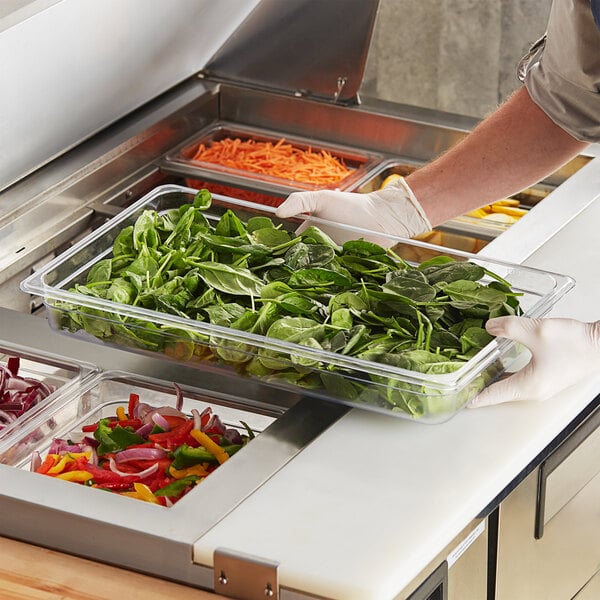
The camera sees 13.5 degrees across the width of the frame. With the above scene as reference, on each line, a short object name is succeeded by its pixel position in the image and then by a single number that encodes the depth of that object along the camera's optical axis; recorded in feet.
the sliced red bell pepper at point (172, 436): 8.45
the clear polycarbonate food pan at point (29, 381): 8.67
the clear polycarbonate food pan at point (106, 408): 8.60
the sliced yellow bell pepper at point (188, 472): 8.32
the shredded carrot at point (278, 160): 11.18
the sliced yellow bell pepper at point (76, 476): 8.29
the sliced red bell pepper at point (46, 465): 8.37
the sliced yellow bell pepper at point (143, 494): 8.22
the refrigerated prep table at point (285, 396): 7.90
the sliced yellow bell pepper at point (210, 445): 8.41
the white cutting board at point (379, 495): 7.78
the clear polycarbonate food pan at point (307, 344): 8.27
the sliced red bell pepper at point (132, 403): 8.68
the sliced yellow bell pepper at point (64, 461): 8.35
